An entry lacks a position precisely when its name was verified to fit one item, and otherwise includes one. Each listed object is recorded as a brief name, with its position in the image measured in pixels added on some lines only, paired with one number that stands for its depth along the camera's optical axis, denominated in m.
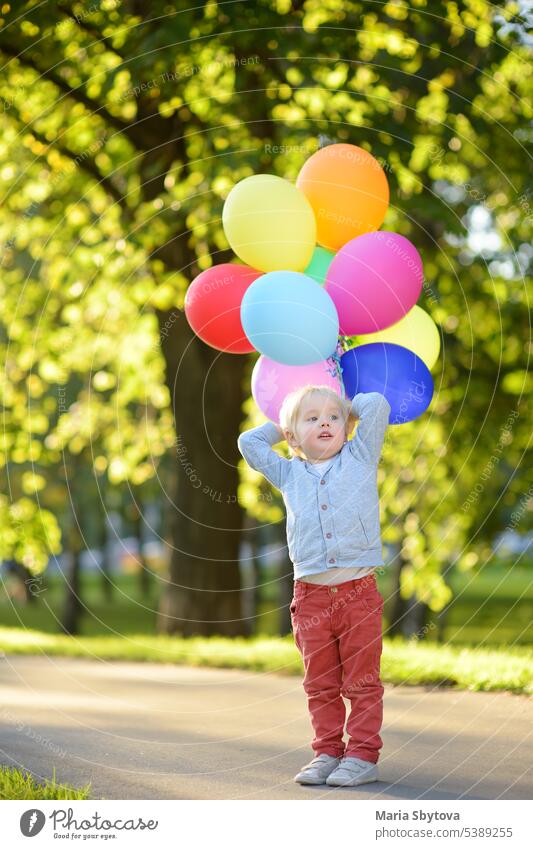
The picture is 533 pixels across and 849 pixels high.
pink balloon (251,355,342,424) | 4.86
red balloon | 5.09
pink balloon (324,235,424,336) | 4.86
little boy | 4.32
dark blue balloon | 4.79
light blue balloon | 4.64
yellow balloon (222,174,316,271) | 4.96
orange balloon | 5.11
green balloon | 5.16
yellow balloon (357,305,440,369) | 5.08
